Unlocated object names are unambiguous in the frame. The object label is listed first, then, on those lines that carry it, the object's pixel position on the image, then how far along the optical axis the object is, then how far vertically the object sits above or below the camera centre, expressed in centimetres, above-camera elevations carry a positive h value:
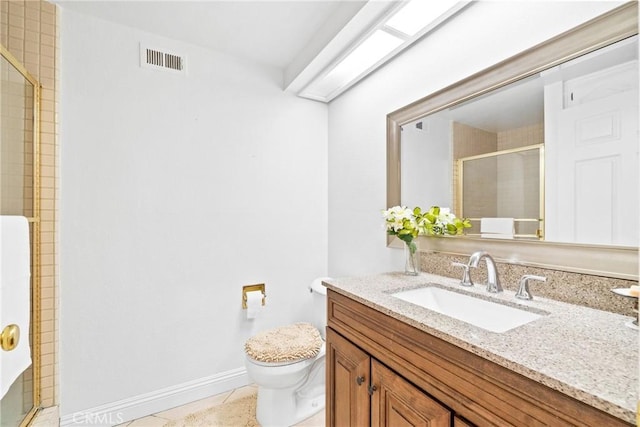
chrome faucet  112 -23
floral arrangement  142 -5
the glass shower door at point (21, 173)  126 +20
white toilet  148 -84
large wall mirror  88 +25
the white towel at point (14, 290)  96 -27
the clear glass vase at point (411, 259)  146 -23
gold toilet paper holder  200 -54
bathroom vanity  53 -35
